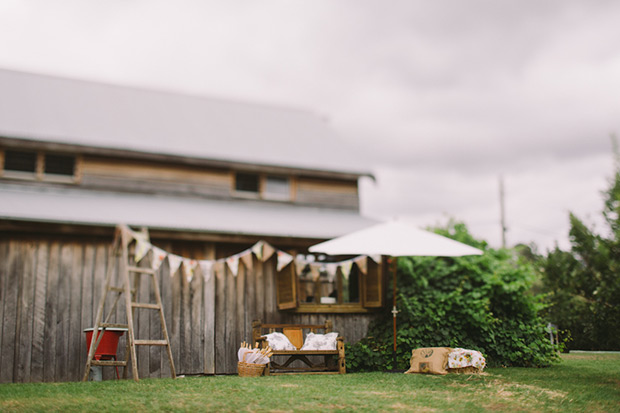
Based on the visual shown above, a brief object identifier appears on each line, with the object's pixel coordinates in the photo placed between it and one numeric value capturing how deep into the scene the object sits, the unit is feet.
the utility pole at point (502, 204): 89.58
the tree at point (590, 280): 22.59
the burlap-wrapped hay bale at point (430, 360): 30.25
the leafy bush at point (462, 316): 34.76
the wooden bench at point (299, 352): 31.50
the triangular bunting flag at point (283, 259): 34.68
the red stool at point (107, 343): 30.40
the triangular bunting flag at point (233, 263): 34.17
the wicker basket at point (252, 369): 30.35
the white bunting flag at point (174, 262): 31.73
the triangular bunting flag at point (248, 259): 35.45
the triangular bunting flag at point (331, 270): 36.71
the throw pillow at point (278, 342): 31.86
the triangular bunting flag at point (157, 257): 30.76
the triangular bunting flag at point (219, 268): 36.01
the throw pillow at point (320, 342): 32.60
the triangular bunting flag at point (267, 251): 35.37
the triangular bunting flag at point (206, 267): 33.06
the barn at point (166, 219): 31.94
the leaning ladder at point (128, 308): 28.27
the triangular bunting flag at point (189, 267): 32.07
